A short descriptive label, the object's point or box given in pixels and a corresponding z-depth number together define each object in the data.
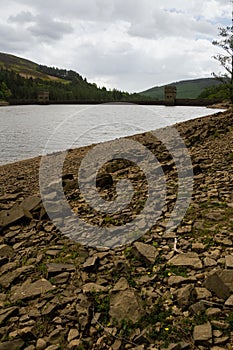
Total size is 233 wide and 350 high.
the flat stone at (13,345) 4.98
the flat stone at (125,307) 5.14
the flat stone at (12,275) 6.56
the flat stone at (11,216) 9.05
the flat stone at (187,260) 6.04
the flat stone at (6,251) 7.64
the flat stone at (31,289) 6.05
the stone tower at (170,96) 128.50
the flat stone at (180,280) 5.68
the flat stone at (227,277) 5.30
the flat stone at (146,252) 6.44
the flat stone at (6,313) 5.54
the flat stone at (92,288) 5.89
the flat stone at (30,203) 9.52
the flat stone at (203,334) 4.50
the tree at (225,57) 37.01
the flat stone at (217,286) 5.23
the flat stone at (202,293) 5.27
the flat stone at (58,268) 6.57
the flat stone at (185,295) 5.18
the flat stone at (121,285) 5.71
